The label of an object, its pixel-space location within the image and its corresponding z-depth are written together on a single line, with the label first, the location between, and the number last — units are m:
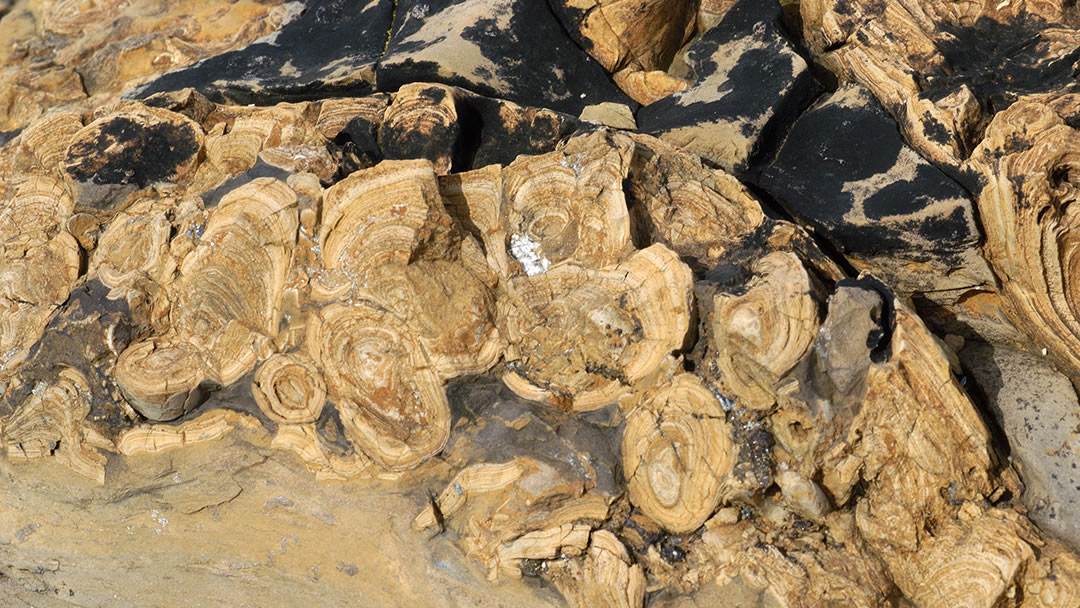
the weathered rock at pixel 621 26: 5.19
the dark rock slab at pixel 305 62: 5.04
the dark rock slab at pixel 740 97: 4.46
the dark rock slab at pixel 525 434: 3.61
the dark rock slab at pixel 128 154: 4.34
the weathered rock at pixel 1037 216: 3.80
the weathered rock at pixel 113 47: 6.30
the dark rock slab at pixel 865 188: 4.05
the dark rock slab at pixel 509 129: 4.45
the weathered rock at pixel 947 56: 4.21
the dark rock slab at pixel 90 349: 3.92
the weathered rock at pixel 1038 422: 3.52
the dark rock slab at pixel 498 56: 4.80
